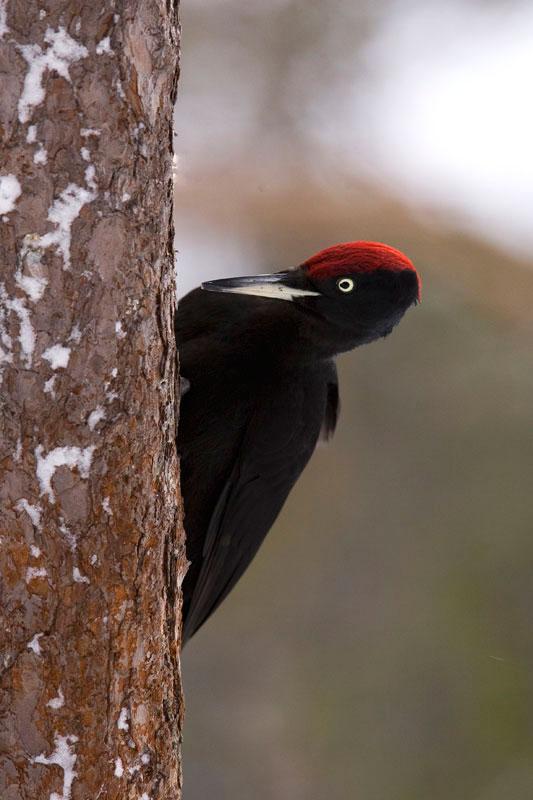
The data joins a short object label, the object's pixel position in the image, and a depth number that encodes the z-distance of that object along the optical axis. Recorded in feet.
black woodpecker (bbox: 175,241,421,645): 21.32
